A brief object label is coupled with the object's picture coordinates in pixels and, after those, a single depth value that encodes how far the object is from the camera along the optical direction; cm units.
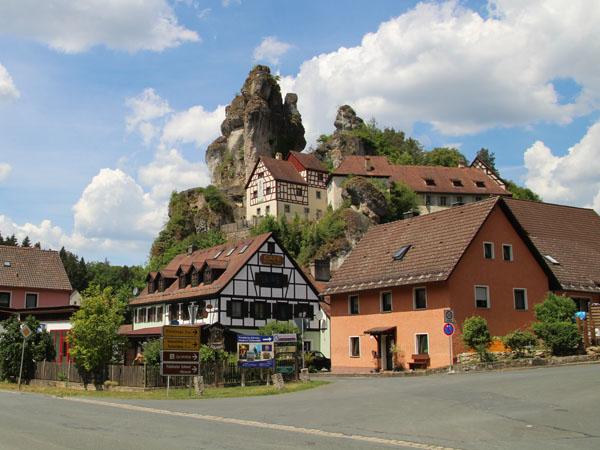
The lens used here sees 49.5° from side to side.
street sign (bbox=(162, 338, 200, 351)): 2580
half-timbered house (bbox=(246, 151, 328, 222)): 8762
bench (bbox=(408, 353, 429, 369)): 3341
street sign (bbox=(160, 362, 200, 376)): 2555
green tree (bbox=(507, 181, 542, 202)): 10475
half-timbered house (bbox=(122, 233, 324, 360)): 4775
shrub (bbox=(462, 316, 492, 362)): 3111
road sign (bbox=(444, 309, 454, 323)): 2897
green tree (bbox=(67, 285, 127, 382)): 3397
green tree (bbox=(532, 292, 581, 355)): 2959
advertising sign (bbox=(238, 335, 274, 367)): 2877
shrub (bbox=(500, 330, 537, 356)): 2981
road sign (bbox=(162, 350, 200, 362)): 2572
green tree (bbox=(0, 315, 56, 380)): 3916
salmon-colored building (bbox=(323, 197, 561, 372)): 3362
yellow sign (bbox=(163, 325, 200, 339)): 2585
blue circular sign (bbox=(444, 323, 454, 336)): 2866
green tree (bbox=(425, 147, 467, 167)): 11794
